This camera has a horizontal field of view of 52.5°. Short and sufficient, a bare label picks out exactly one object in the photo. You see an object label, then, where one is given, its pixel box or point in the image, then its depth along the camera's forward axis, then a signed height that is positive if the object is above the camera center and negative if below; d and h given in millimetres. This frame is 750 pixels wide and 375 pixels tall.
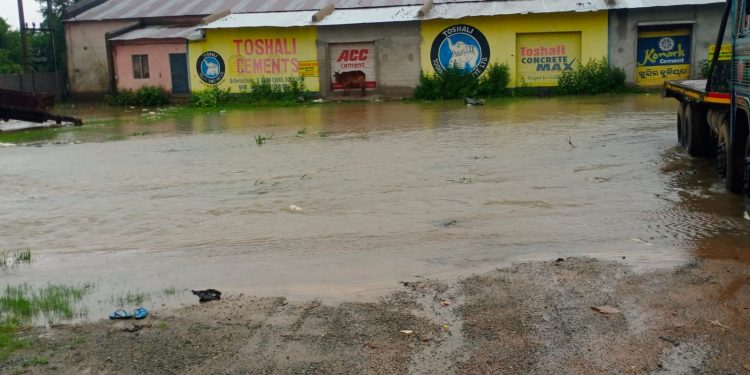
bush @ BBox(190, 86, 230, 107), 29641 -631
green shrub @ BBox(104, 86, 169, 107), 31281 -562
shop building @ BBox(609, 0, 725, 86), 26141 +771
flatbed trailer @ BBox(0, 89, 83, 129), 20734 -499
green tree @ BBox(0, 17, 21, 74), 46406 +2866
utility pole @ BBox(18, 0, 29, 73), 33788 +2272
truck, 7799 -611
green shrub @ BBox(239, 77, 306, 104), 29453 -519
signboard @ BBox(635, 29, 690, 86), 26828 +187
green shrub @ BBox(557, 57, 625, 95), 26719 -523
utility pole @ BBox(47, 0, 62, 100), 35219 +1952
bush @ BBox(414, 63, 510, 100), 27609 -492
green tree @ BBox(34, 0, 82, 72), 38188 +2649
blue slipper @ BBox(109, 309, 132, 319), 5305 -1594
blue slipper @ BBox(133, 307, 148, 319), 5293 -1595
